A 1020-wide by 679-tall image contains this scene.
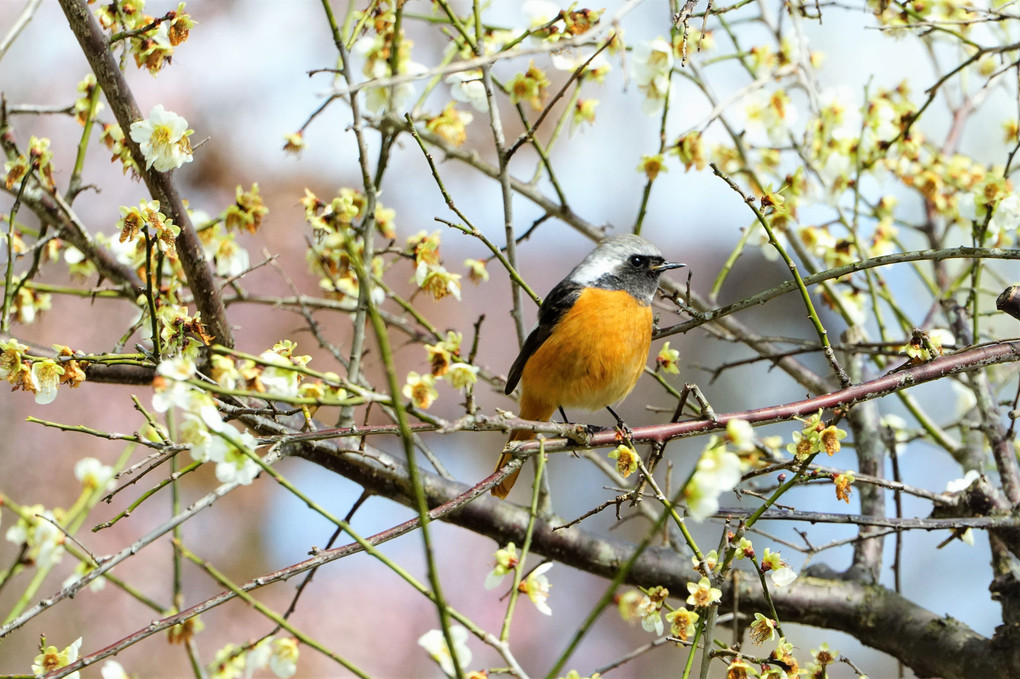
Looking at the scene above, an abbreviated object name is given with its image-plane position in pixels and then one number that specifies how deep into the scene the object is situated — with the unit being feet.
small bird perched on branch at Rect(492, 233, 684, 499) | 22.82
